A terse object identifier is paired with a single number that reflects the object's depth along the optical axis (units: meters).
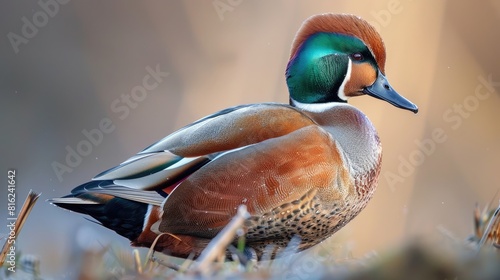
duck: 6.18
